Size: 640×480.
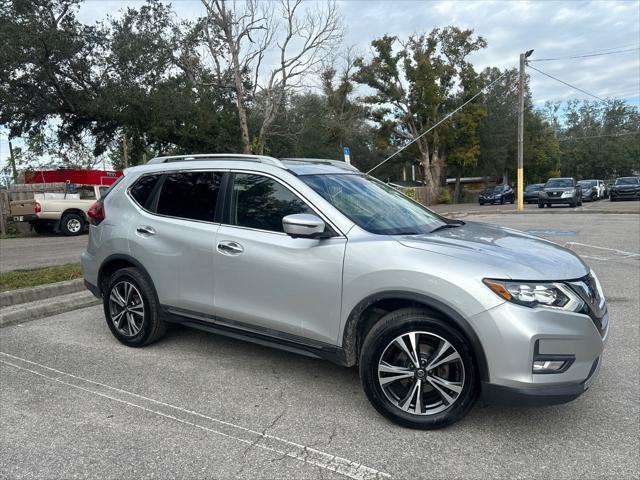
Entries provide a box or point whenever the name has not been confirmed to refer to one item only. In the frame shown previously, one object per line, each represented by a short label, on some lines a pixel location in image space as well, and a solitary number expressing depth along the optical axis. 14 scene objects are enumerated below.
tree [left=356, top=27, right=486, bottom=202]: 38.91
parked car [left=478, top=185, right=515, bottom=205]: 38.06
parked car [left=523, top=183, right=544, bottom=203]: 34.93
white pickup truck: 16.78
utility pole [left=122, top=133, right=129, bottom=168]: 26.11
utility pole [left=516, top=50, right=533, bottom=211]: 24.01
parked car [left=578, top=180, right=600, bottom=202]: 34.52
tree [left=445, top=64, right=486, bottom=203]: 39.97
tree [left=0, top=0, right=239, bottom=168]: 18.88
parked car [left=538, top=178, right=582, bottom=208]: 26.31
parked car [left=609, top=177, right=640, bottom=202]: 32.91
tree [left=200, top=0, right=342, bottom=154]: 24.48
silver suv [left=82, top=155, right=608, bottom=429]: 2.80
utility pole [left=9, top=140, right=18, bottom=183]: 29.25
